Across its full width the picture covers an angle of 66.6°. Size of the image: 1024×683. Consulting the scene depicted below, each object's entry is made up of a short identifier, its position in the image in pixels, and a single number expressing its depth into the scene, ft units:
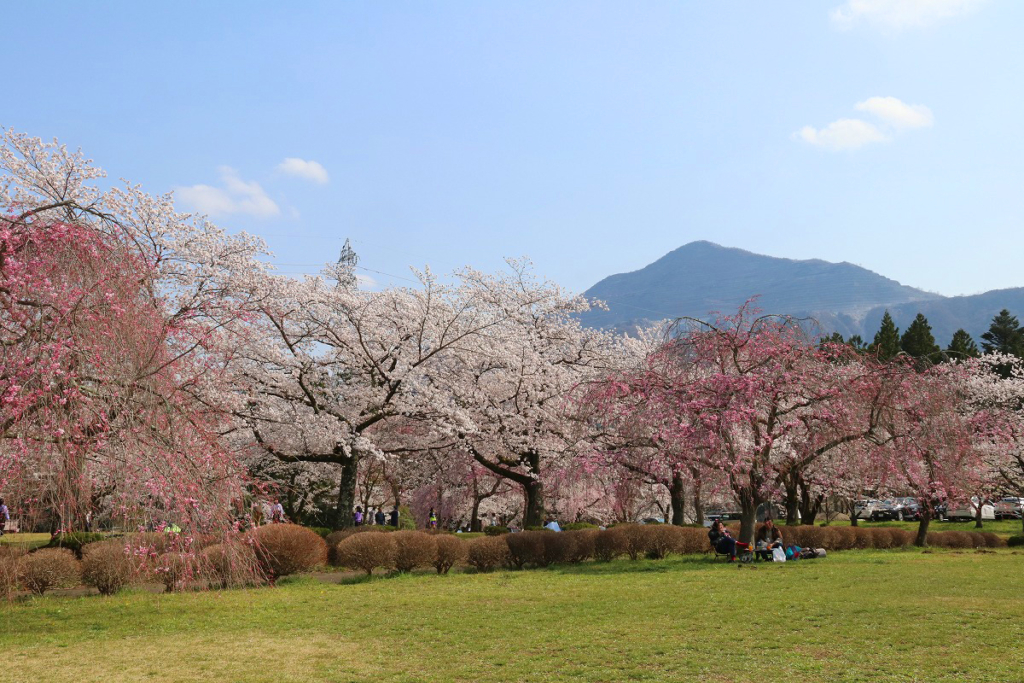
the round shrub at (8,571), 31.63
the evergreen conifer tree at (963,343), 191.13
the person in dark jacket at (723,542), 61.05
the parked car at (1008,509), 137.39
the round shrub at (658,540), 63.81
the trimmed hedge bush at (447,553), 55.93
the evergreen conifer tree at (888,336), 213.30
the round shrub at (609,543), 62.39
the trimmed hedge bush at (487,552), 57.41
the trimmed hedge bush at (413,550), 54.80
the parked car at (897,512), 149.48
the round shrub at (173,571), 30.14
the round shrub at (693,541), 66.69
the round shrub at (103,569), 43.24
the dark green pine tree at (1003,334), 200.03
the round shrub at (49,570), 43.78
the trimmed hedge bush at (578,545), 60.39
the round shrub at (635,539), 63.41
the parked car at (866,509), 150.61
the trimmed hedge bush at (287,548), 51.57
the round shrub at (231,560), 30.26
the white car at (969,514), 150.82
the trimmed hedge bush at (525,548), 58.18
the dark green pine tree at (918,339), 207.41
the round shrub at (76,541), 49.73
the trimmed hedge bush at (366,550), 53.47
